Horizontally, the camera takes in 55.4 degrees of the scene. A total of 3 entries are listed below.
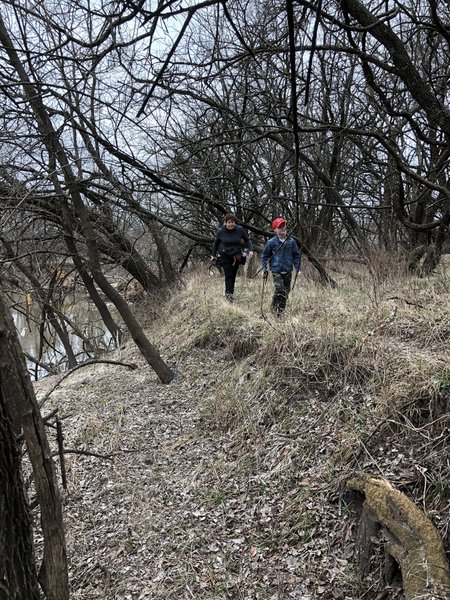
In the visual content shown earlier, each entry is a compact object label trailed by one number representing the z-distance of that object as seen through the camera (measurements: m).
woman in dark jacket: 7.76
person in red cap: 6.33
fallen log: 2.24
